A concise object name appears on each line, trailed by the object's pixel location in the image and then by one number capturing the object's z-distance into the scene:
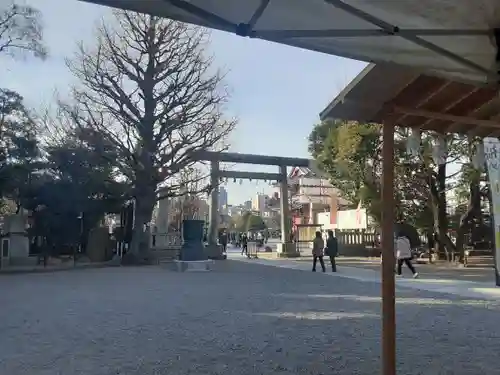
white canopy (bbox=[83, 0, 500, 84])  3.39
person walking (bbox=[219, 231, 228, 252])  33.69
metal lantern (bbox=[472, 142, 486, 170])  6.93
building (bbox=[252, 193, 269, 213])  86.00
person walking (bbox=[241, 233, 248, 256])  35.37
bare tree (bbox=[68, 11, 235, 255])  23.44
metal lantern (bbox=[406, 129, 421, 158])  5.86
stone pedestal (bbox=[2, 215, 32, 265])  23.16
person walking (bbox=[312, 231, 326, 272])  19.80
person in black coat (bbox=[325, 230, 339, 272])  19.70
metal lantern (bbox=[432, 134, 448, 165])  6.35
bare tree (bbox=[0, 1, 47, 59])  19.81
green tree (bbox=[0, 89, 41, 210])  21.25
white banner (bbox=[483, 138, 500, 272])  10.34
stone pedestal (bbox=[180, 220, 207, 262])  21.30
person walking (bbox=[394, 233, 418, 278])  16.45
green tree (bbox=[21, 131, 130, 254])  23.70
